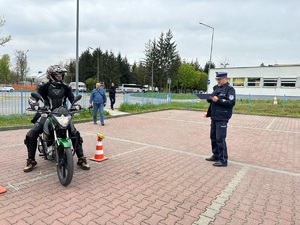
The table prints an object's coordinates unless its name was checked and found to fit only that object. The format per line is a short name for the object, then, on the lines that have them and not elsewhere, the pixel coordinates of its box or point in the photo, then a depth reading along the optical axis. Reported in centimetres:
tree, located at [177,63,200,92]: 7052
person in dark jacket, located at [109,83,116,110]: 1650
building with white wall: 3105
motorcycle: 381
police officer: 491
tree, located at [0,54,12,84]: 4819
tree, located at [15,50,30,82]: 4704
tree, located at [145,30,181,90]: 5750
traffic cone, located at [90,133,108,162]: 528
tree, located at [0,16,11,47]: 2239
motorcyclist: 432
